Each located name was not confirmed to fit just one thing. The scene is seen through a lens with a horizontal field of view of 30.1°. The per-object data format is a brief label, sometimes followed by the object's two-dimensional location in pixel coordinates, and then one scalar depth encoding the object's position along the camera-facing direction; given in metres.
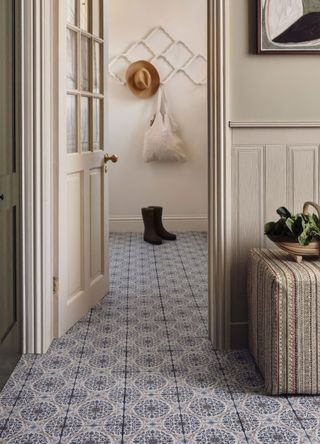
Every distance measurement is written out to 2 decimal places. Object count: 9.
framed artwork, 2.71
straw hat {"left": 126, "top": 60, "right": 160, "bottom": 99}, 5.96
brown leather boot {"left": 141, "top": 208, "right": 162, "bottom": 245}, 5.67
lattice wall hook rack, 6.06
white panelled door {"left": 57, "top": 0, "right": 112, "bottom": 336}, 3.00
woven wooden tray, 2.42
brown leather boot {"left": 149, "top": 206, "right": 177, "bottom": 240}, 5.77
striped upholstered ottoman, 2.21
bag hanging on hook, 6.03
